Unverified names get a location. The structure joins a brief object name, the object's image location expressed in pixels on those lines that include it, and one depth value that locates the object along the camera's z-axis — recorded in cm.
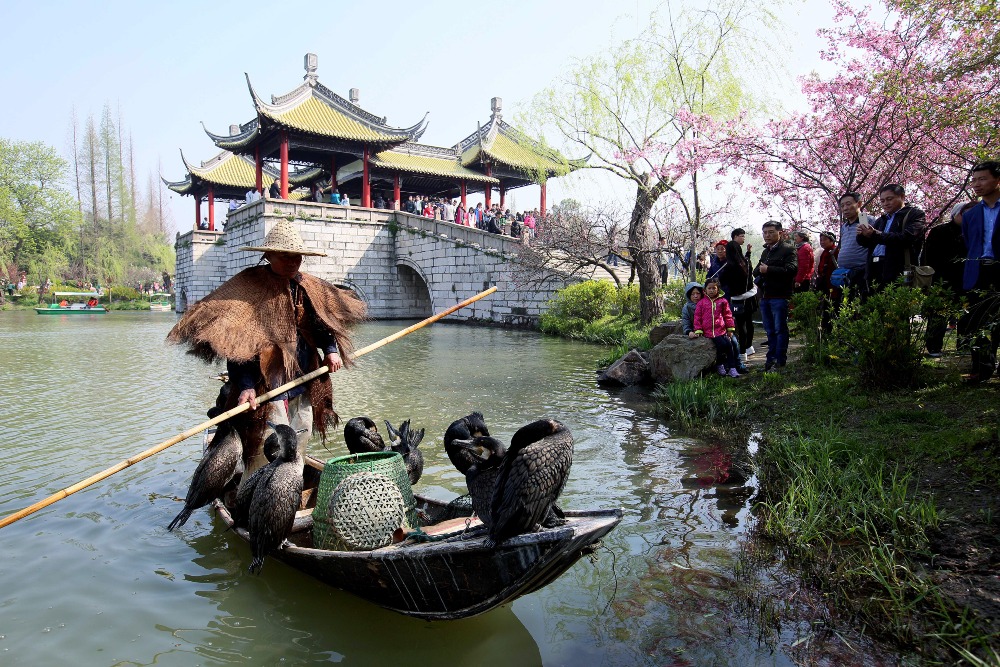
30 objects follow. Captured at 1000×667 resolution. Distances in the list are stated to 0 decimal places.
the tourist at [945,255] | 534
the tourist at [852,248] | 635
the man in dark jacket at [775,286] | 688
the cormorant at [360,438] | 402
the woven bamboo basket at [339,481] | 326
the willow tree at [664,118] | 1262
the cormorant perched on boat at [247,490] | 365
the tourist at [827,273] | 737
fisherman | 391
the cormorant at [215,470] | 395
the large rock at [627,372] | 934
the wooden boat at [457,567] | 246
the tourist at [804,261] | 809
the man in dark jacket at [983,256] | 445
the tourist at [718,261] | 781
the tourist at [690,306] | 799
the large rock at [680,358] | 781
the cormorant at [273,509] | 329
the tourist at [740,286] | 771
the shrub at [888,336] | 513
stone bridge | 2175
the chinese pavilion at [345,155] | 2531
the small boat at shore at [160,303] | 3981
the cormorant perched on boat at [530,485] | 249
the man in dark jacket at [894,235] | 555
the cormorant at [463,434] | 302
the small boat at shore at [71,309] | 3281
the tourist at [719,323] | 761
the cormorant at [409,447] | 416
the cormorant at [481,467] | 294
